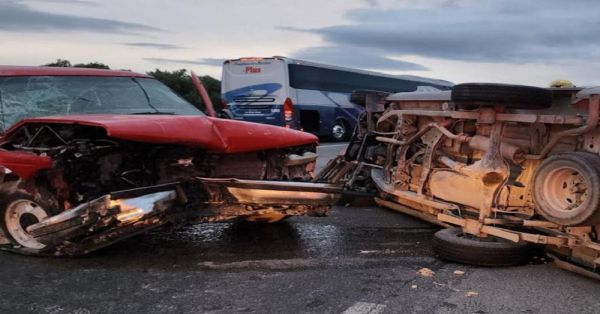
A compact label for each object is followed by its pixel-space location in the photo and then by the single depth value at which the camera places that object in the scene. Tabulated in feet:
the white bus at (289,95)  62.44
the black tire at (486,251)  14.24
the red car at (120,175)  13.48
